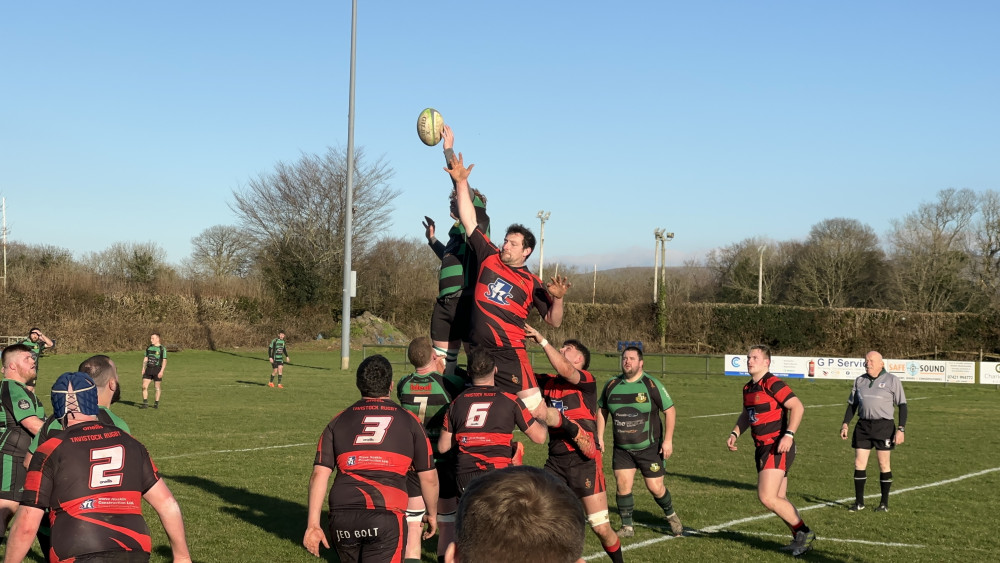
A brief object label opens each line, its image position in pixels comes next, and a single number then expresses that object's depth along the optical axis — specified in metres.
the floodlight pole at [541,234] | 73.69
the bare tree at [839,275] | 69.50
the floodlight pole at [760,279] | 71.12
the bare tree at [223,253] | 64.94
